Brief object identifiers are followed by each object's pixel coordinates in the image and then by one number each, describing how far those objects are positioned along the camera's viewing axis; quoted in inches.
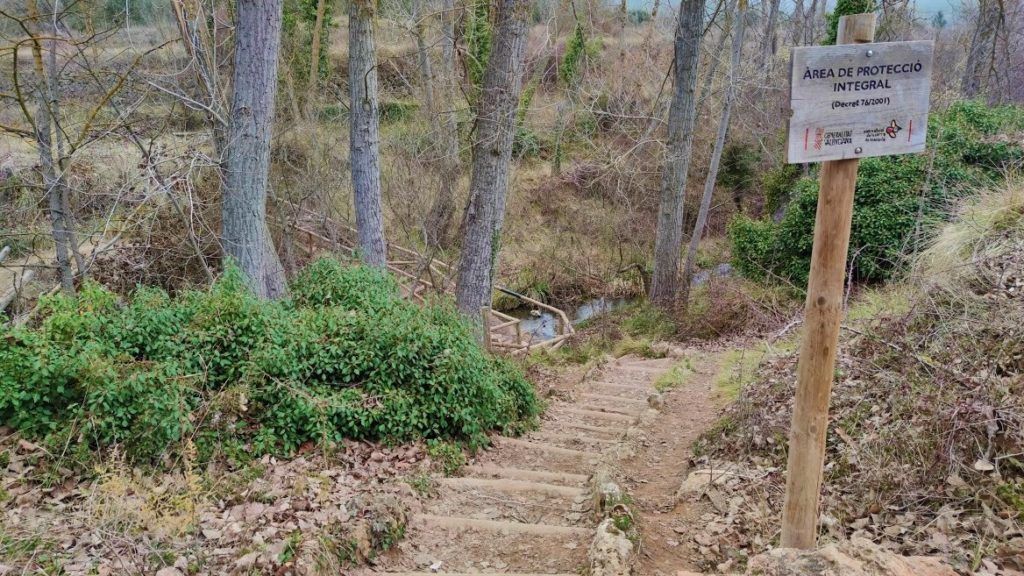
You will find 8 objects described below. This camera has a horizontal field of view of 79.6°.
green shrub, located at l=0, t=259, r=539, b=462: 181.0
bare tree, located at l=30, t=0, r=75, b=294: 293.9
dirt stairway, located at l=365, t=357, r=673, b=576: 155.3
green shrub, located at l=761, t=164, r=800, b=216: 709.9
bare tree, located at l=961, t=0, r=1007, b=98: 674.8
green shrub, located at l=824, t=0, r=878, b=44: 495.2
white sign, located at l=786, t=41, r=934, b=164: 108.3
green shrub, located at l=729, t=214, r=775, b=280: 582.6
